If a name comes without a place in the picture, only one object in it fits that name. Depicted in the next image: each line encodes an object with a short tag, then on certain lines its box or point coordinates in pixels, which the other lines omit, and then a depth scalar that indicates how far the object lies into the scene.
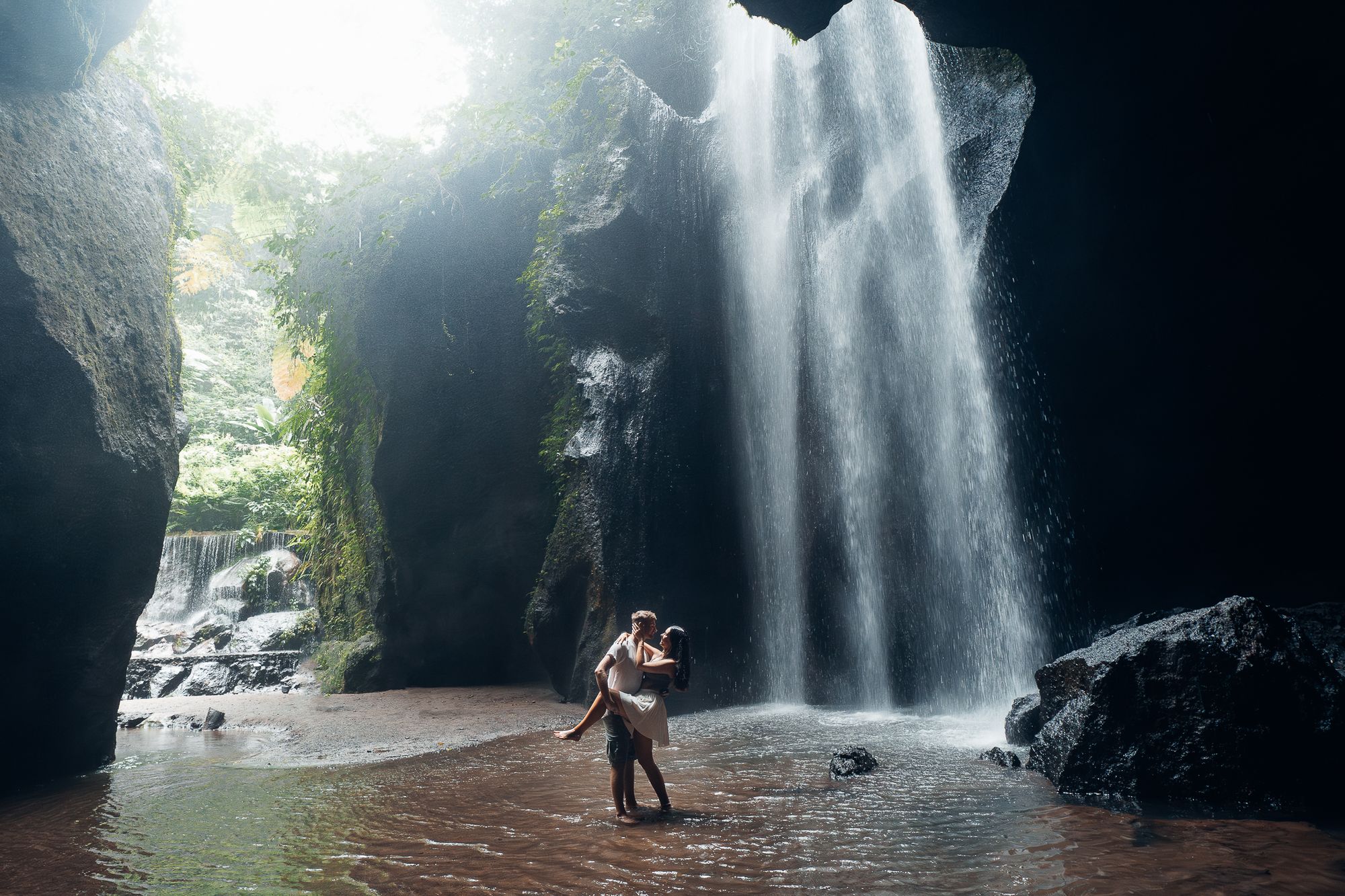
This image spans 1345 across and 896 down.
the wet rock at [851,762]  5.78
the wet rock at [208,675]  13.40
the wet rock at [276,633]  15.37
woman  4.76
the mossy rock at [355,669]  12.85
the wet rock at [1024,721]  6.61
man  4.74
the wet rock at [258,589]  17.25
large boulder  4.72
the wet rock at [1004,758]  5.88
